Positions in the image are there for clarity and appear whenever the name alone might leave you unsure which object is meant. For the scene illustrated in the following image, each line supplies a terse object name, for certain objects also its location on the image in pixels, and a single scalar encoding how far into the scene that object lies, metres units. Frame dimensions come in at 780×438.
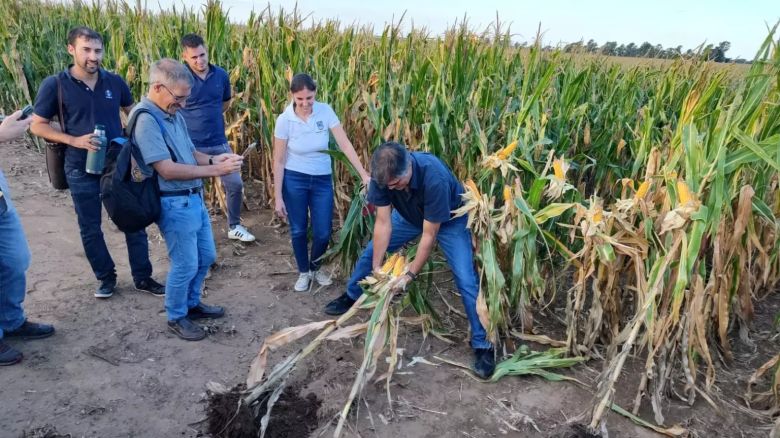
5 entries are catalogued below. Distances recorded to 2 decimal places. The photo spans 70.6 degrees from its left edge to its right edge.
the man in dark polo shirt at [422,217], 2.94
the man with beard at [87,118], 3.63
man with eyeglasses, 3.10
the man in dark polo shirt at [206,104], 4.59
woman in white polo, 3.99
